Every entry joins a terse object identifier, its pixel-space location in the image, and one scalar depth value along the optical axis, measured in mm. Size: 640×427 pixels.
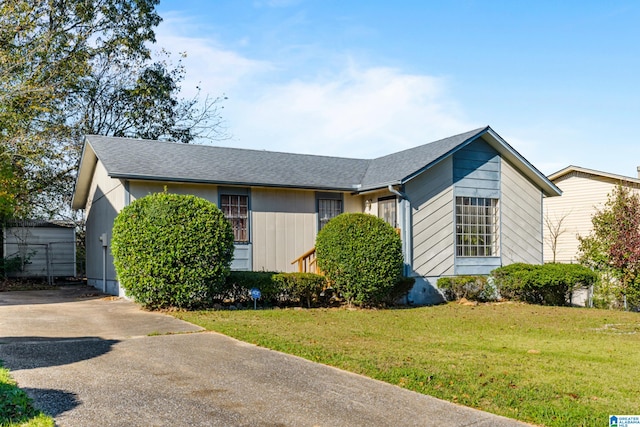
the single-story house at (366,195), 15945
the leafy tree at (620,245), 17219
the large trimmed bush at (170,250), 11938
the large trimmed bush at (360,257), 13781
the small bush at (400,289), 14964
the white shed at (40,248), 21906
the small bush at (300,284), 13797
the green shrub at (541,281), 16188
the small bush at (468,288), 16297
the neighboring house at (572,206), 23844
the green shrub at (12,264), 21406
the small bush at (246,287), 13578
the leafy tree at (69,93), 20328
